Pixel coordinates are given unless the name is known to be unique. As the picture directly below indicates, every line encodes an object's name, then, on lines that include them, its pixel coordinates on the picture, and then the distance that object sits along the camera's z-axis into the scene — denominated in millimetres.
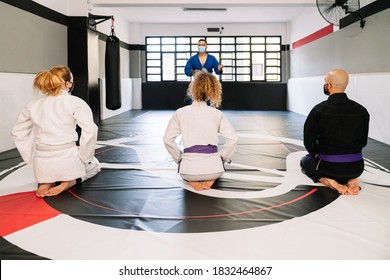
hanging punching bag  6449
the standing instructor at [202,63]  6004
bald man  3145
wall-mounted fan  6012
